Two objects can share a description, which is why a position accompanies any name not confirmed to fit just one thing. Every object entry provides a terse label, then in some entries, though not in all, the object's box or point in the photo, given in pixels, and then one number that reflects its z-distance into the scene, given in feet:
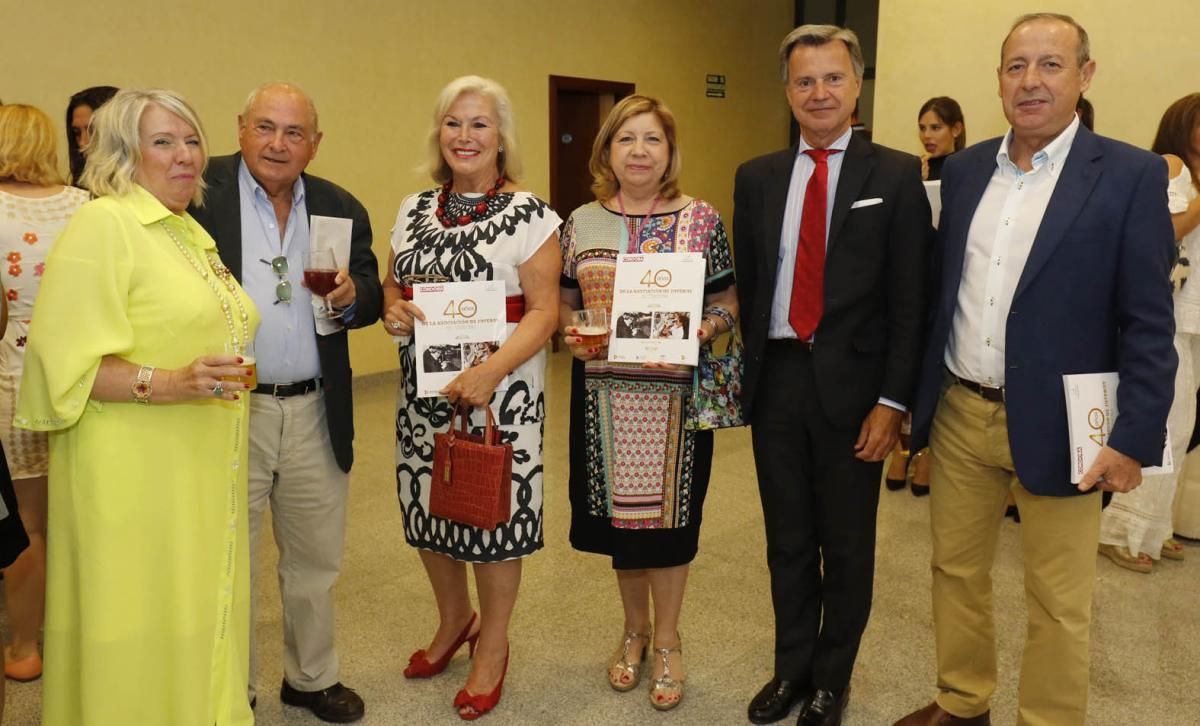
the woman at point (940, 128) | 15.85
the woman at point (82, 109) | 13.65
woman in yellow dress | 6.30
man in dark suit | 8.01
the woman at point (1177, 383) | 11.60
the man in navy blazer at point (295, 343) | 7.94
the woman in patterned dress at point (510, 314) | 8.48
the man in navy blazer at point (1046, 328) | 7.07
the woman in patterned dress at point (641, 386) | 8.66
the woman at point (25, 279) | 9.47
